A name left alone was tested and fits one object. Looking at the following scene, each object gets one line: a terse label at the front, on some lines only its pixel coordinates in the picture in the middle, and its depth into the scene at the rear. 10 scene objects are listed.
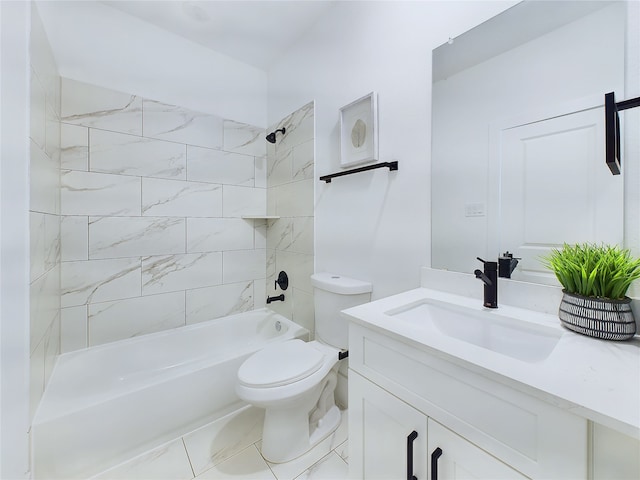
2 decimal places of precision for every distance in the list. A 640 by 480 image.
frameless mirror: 0.82
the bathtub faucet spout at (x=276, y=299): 2.13
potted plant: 0.70
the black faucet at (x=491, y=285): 0.96
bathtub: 1.15
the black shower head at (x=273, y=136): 2.16
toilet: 1.21
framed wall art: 1.43
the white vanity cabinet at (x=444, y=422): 0.52
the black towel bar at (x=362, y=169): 1.34
